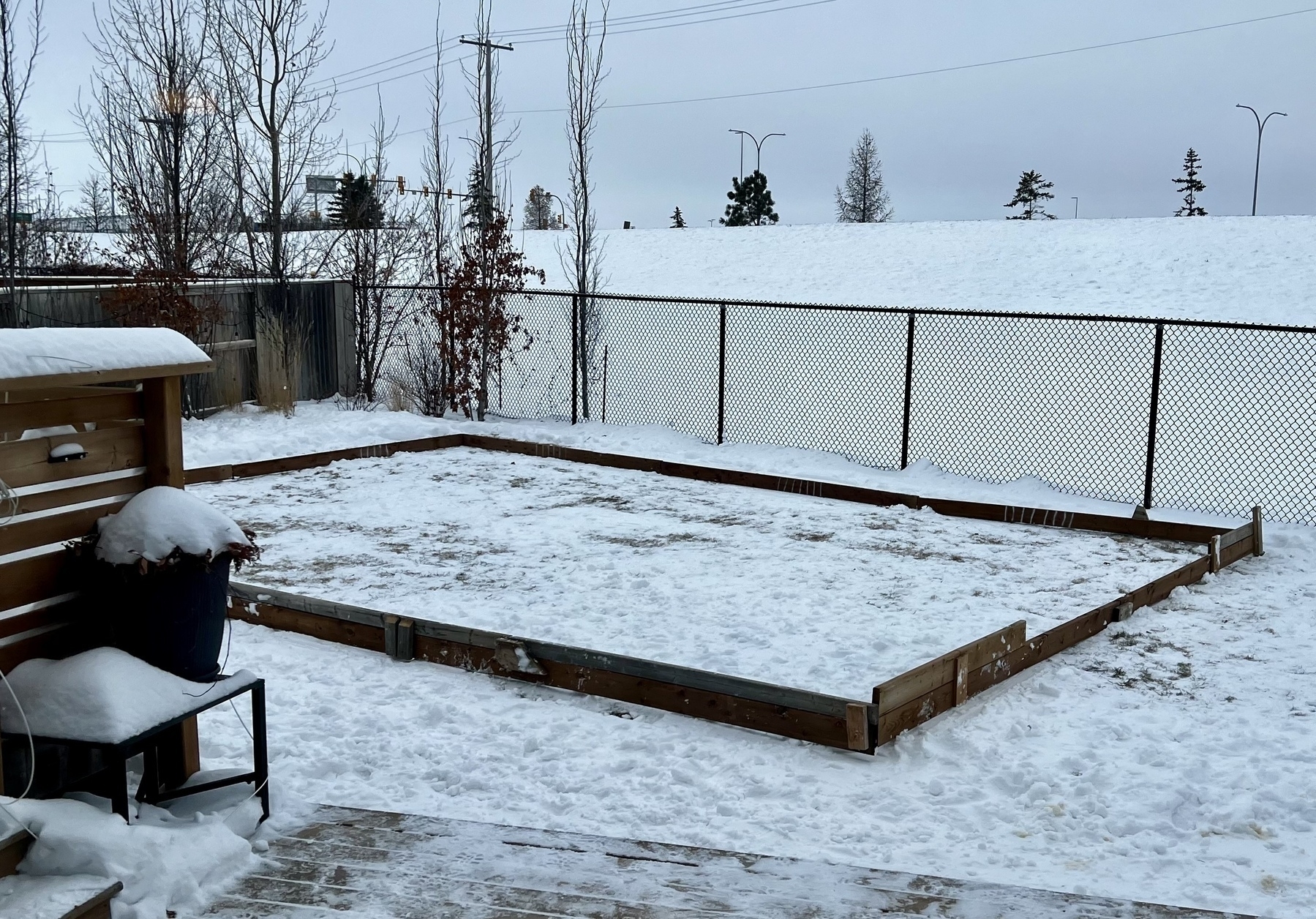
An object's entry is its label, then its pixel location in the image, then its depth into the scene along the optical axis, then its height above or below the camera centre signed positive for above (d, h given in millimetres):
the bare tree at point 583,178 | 14352 +1663
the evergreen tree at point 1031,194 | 57906 +6001
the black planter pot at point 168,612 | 3482 -953
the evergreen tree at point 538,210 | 70188 +6384
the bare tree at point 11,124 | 12383 +1981
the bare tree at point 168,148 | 13695 +1953
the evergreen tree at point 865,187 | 61875 +6764
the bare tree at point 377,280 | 14906 +333
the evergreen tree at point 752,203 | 52750 +4909
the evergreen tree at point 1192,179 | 58500 +6949
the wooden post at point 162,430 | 3783 -422
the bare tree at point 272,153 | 14172 +1997
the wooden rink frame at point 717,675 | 4574 -1602
